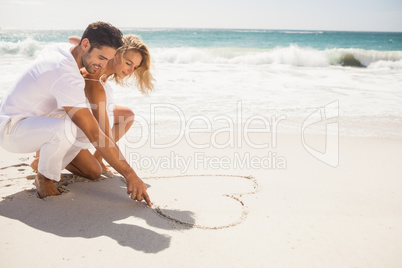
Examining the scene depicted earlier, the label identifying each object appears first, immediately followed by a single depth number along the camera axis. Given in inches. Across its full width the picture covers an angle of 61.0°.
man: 85.4
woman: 107.3
